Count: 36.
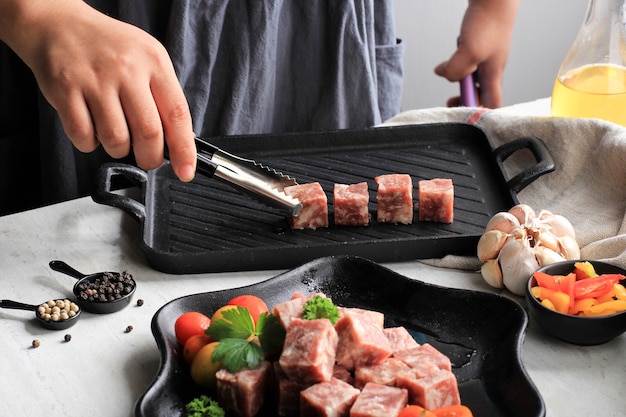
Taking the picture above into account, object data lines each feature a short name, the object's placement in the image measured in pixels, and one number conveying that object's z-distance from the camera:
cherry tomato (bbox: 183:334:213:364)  0.95
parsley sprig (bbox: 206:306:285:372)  0.93
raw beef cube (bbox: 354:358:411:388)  0.92
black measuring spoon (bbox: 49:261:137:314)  1.02
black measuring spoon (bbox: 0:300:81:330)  1.01
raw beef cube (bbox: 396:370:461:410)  0.91
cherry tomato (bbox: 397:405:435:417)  0.88
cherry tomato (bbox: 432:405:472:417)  0.89
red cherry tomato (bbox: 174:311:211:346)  0.97
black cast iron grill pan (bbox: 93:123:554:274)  1.07
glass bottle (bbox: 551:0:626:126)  1.17
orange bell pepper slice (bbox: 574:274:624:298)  0.98
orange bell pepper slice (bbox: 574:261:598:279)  1.00
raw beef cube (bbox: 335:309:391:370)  0.93
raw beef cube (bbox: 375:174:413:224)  1.10
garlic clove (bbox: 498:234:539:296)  1.02
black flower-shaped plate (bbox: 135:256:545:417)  0.93
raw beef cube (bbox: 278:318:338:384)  0.91
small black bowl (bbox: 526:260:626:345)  0.96
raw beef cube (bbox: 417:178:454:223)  1.10
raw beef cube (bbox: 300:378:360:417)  0.90
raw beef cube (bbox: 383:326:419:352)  0.96
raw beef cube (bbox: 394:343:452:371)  0.93
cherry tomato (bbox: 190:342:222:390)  0.93
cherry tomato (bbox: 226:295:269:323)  0.97
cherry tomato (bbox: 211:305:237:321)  0.95
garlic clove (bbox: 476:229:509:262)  1.04
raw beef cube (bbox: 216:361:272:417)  0.91
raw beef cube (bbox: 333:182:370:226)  1.10
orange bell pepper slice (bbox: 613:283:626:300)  0.98
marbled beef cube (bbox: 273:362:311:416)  0.92
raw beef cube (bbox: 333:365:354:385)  0.93
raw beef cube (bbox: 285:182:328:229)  1.10
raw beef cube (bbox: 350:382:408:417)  0.89
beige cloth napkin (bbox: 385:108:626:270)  1.12
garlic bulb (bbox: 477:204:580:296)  1.02
